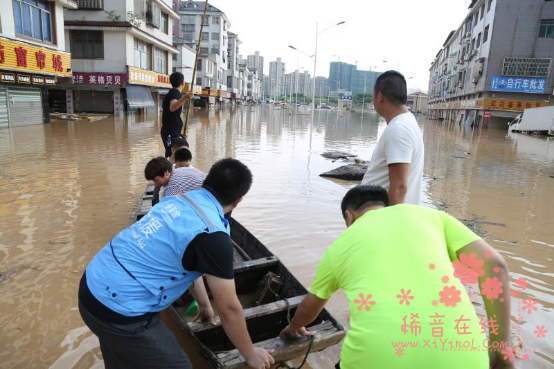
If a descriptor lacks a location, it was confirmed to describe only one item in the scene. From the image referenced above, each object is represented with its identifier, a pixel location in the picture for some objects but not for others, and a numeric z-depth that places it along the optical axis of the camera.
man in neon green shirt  1.42
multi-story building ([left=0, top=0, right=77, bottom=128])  14.85
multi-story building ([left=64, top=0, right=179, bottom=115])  23.75
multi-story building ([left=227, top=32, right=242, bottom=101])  72.31
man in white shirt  2.85
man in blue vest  1.84
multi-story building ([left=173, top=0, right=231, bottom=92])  58.12
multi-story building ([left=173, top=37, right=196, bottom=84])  39.53
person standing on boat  5.92
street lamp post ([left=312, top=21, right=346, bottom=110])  32.62
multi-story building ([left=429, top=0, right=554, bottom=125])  30.83
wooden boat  2.52
